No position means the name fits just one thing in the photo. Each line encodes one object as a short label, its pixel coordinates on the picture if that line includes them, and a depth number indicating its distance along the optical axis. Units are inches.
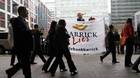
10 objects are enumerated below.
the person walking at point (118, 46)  603.8
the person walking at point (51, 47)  259.1
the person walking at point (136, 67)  258.1
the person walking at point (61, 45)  246.5
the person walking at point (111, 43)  360.9
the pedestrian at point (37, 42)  336.2
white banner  398.6
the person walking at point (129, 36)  298.1
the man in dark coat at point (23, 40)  189.6
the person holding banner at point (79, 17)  341.5
